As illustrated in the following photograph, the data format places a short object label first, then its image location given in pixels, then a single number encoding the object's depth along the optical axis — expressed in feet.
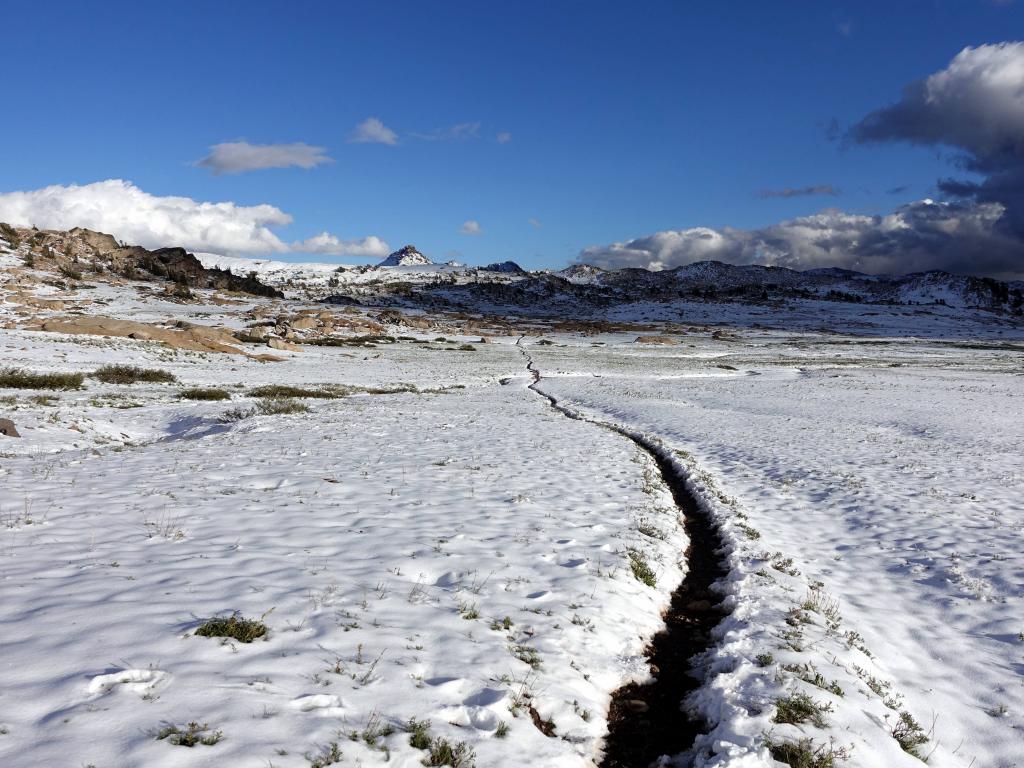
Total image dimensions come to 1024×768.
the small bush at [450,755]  17.04
